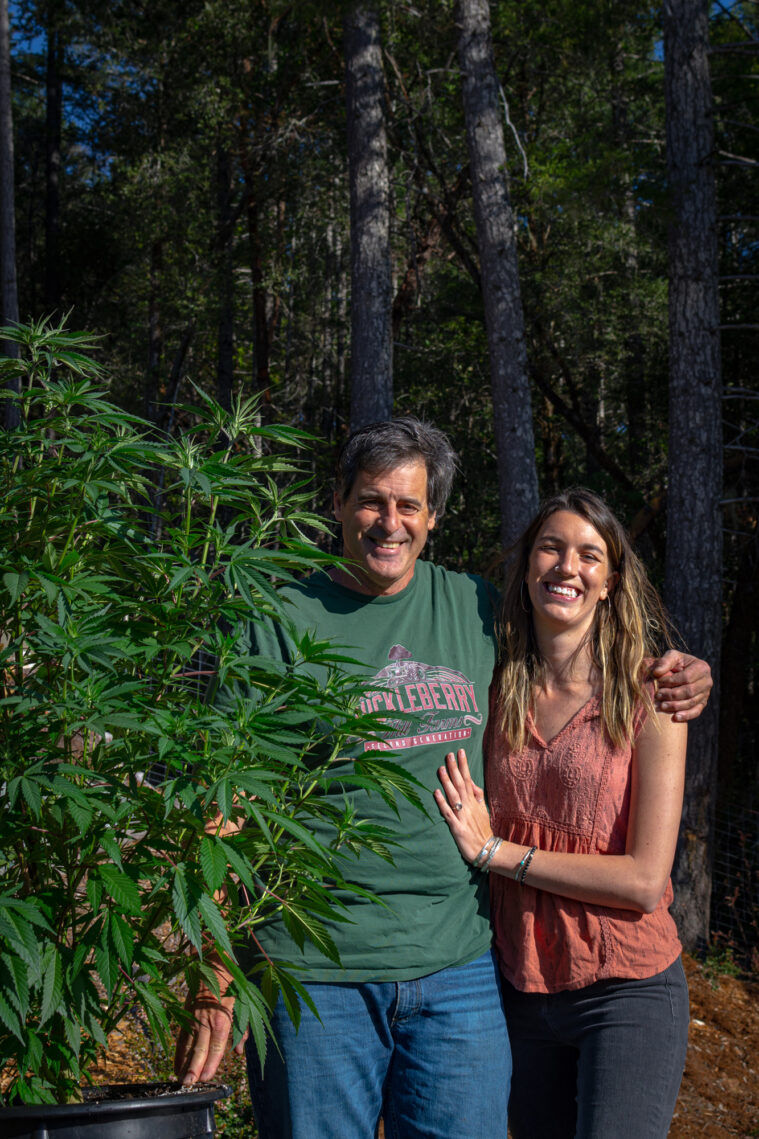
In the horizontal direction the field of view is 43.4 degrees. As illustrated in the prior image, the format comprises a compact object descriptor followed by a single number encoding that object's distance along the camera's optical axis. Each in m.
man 2.04
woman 2.12
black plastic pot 1.55
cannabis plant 1.43
